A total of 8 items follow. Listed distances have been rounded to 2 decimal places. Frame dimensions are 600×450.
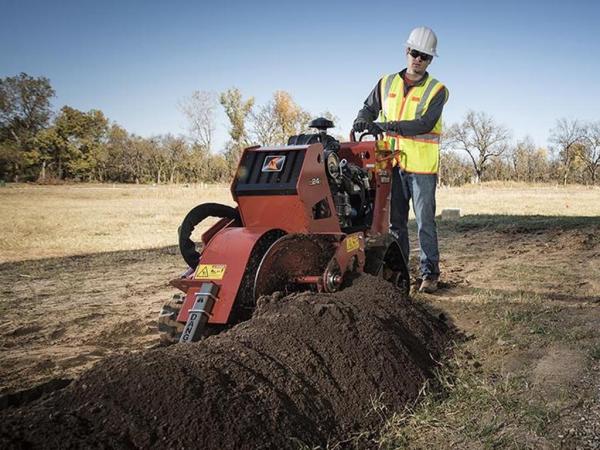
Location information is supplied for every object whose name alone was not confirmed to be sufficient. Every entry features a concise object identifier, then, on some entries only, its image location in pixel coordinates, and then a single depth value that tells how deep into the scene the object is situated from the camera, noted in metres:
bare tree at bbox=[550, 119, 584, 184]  80.75
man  5.49
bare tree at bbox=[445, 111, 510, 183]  84.25
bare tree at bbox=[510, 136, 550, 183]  86.25
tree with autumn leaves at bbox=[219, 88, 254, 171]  59.53
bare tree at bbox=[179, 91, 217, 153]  63.88
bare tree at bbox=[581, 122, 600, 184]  78.94
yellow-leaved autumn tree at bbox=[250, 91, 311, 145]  60.72
